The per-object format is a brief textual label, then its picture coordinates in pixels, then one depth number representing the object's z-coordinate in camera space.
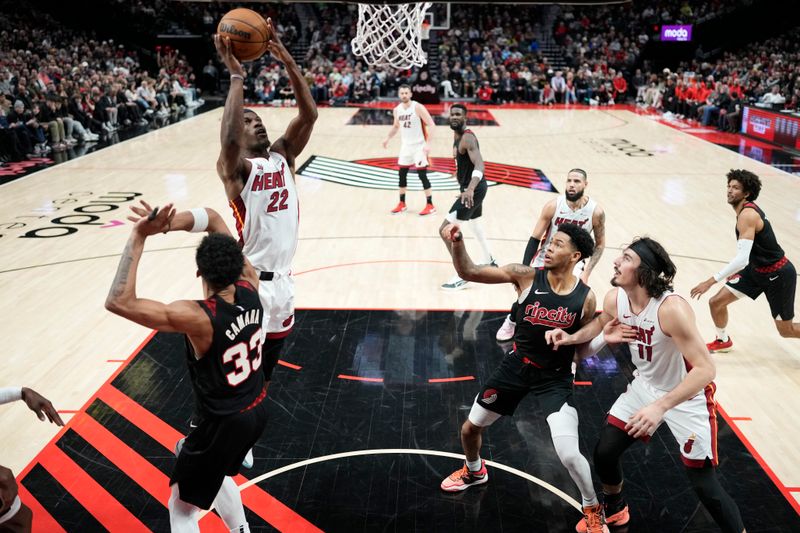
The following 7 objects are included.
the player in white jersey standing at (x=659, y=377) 3.28
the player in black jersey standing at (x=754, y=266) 5.37
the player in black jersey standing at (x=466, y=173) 7.39
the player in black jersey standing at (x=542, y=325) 3.87
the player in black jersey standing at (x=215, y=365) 2.97
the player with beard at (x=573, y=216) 5.70
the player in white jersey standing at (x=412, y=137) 10.14
